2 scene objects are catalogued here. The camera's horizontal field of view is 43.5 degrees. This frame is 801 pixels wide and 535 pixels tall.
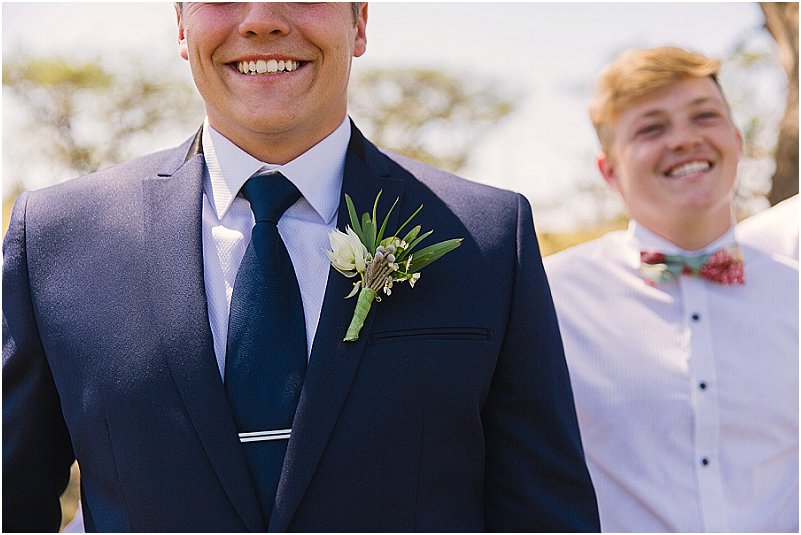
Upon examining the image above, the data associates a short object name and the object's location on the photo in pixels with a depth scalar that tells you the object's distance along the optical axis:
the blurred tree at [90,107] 9.12
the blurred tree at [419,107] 11.82
